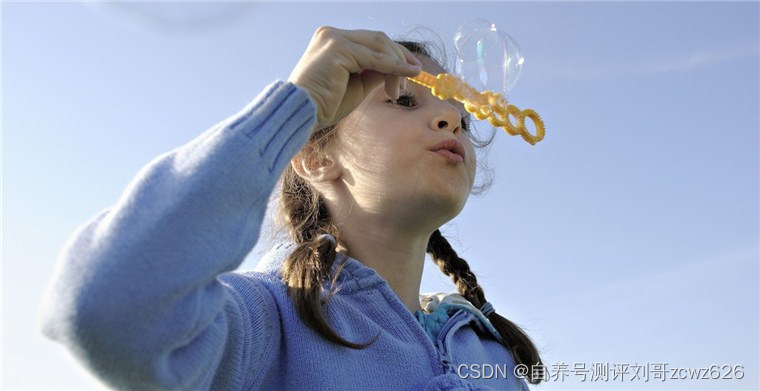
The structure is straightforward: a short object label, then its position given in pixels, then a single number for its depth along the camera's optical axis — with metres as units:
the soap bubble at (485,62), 0.60
